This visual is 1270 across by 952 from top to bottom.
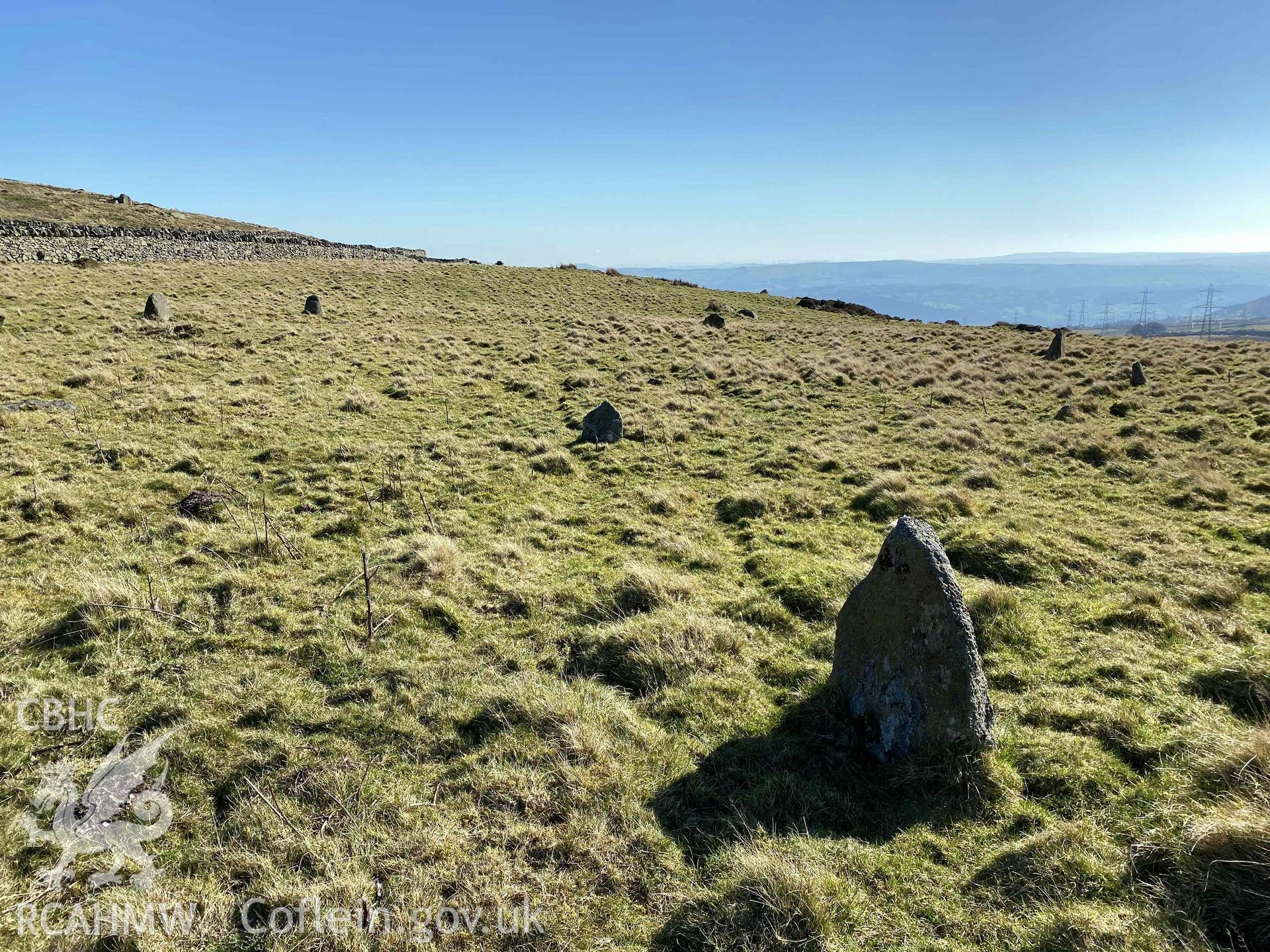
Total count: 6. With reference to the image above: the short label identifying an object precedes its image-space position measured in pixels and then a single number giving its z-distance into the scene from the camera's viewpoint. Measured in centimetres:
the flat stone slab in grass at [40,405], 1381
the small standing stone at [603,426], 1552
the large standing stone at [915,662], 495
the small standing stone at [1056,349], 2916
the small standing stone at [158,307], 2512
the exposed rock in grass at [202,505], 962
